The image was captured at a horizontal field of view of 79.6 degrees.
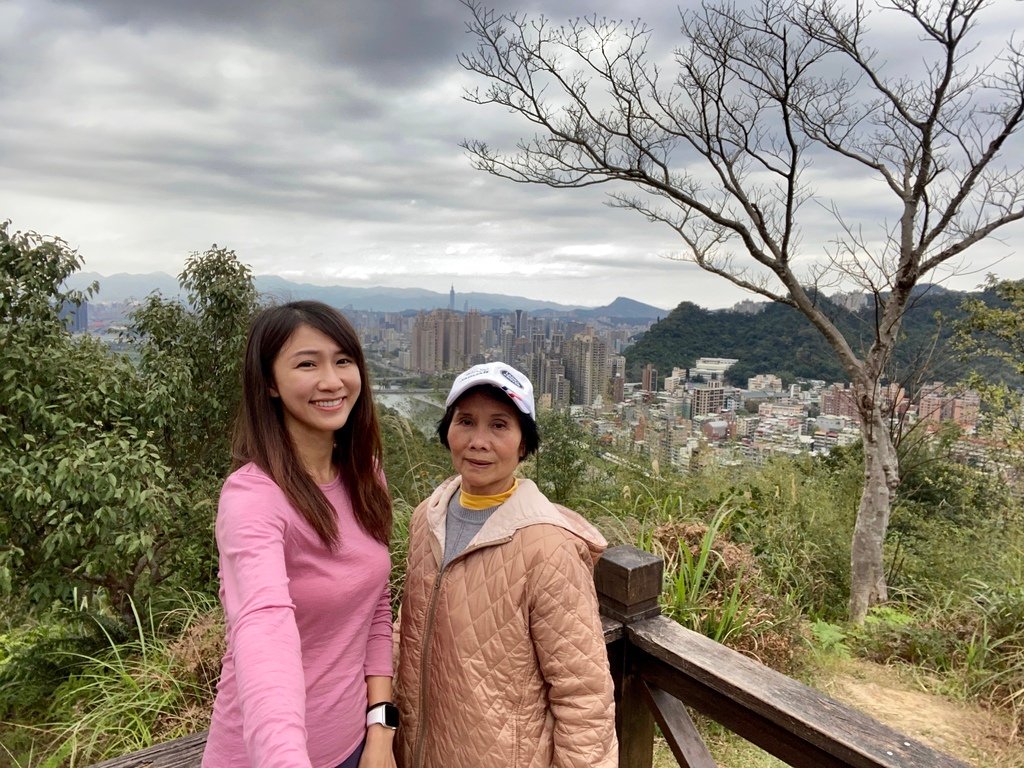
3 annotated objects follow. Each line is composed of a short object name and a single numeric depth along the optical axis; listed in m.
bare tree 5.00
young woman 0.84
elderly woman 0.96
